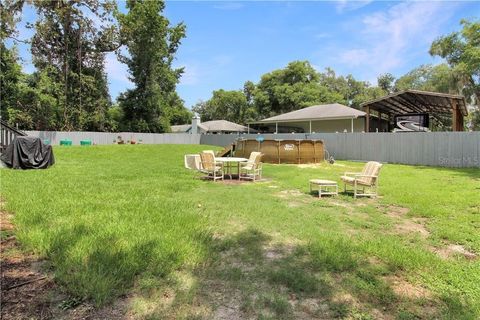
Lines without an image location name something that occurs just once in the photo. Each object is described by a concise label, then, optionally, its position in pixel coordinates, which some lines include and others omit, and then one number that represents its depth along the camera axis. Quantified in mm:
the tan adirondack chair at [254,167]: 11305
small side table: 8383
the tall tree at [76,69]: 32656
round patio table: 11332
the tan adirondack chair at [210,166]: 11250
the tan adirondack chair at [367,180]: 8492
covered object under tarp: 12430
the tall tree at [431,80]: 32969
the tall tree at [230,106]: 56375
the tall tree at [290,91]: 42250
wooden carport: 20906
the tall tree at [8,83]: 29834
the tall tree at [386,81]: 53031
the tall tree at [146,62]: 35500
